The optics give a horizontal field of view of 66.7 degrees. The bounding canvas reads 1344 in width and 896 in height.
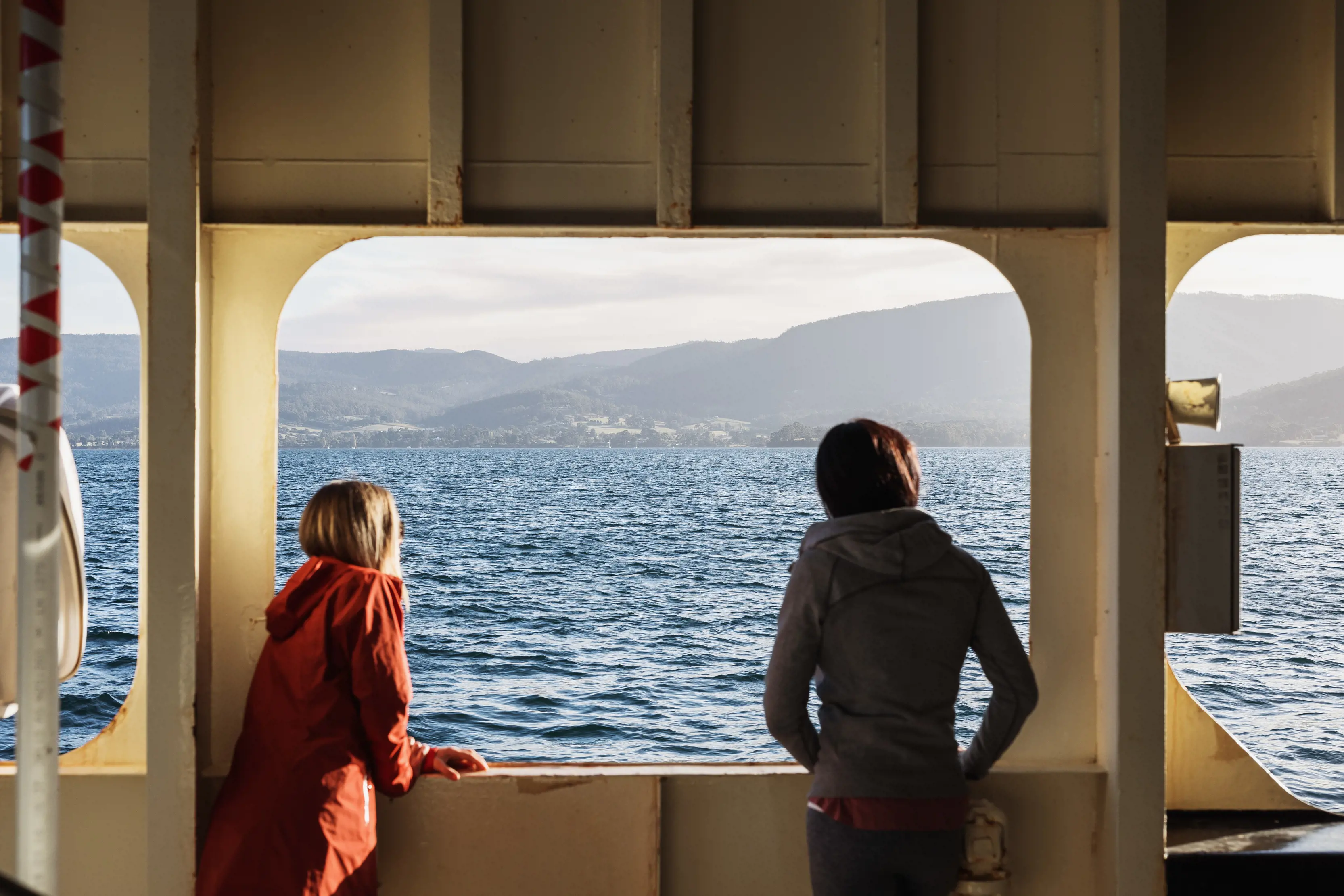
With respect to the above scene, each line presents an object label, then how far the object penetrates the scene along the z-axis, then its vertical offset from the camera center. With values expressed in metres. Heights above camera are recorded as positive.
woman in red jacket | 2.52 -0.72
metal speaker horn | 3.18 +0.13
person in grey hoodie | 2.18 -0.49
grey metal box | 2.99 -0.29
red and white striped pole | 1.55 -0.01
